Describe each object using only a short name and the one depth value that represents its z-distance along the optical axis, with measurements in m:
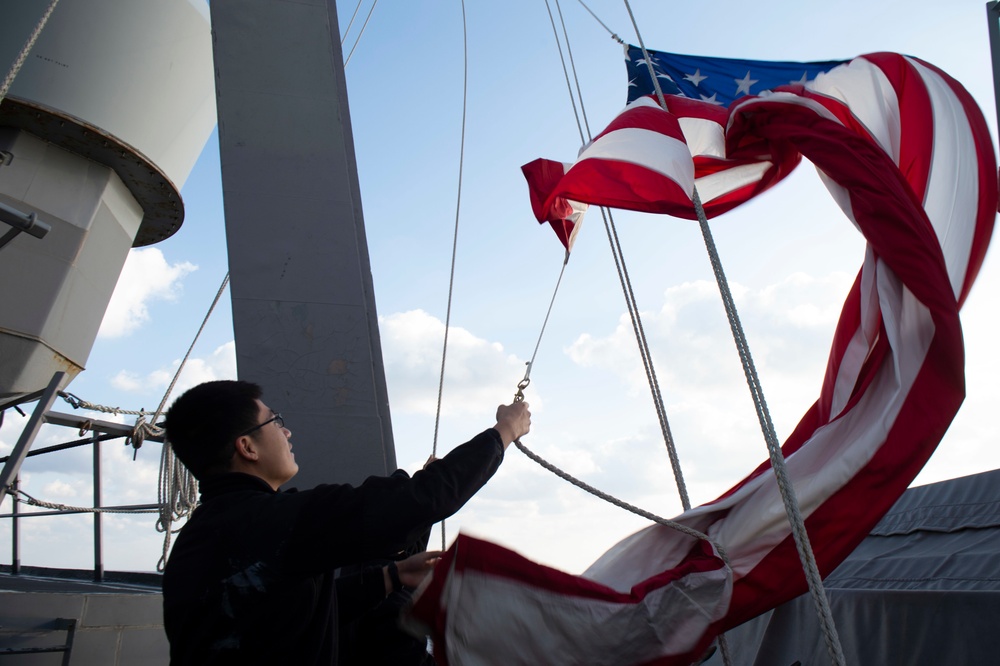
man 1.59
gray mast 2.57
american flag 2.09
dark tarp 3.58
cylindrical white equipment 6.20
